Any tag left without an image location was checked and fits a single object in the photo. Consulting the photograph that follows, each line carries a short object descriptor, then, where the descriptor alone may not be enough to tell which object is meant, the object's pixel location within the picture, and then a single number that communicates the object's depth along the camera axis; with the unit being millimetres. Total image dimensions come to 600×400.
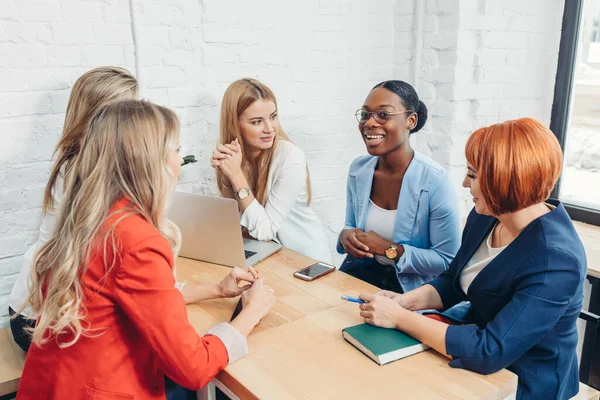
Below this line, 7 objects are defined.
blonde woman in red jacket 985
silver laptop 1562
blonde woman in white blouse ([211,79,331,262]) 1913
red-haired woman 1055
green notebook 1088
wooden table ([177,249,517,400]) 998
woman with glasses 1729
